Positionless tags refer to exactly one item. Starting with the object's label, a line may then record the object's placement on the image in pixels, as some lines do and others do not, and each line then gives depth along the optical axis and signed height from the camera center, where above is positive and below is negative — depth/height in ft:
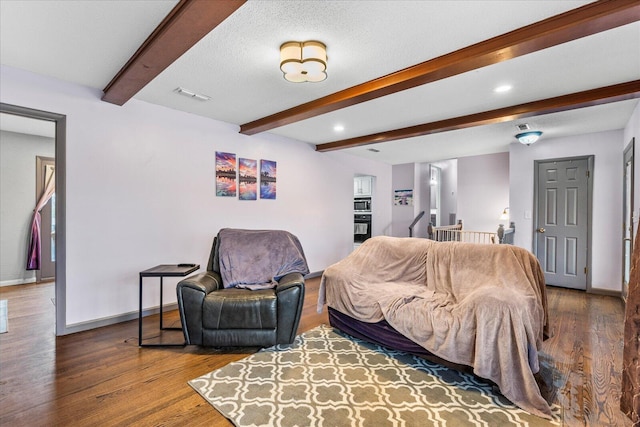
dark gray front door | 15.02 -0.43
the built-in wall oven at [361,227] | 23.50 -1.22
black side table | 8.62 -1.77
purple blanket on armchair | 9.92 -1.59
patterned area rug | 5.75 -3.85
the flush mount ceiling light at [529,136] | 14.17 +3.47
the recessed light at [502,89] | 9.30 +3.78
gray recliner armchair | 8.35 -2.74
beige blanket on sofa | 6.23 -2.27
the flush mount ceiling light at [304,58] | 7.07 +3.56
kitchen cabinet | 24.16 +2.03
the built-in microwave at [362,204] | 23.68 +0.54
